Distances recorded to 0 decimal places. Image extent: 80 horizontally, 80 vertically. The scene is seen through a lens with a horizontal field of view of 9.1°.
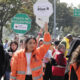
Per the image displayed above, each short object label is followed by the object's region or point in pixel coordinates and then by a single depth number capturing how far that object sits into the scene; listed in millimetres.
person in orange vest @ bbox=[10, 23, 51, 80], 9063
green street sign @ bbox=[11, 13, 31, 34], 17755
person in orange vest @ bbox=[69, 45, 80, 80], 6466
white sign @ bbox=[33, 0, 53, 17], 13096
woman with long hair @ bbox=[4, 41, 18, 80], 13980
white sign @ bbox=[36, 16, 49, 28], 11889
